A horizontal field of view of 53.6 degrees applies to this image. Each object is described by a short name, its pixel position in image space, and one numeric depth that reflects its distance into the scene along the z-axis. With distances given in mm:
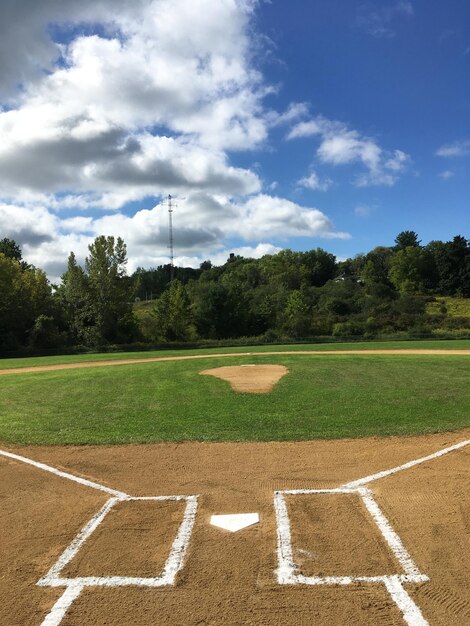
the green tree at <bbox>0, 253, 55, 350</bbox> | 46594
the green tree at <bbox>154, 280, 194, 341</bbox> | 52938
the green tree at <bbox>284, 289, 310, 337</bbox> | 53334
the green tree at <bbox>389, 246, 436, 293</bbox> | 89062
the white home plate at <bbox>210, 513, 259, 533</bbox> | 5617
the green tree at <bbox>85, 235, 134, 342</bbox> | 48438
